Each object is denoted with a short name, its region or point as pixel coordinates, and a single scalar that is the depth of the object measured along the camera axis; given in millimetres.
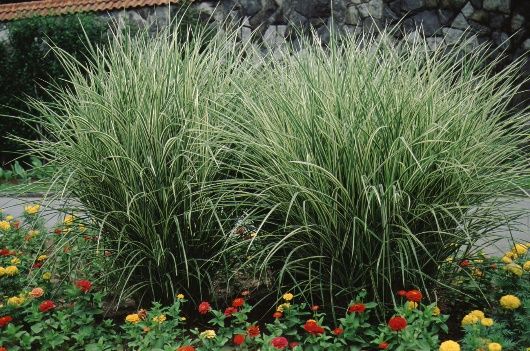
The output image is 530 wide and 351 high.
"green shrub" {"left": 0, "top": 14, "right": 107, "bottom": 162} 9906
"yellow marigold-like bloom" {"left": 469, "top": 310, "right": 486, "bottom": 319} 2604
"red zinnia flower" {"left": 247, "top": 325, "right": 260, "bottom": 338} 2619
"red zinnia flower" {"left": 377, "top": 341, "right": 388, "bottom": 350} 2501
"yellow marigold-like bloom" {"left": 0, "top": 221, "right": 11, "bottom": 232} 4121
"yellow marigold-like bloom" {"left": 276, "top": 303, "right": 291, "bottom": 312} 2812
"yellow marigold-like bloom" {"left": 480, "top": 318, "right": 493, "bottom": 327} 2424
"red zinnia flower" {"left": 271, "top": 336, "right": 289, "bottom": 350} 2451
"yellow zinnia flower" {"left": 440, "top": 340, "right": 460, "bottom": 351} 2232
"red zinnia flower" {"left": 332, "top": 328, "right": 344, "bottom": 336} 2571
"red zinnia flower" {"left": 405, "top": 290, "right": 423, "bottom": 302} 2630
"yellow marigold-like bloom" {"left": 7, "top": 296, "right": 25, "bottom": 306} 3125
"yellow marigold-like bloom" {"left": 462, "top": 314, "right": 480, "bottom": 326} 2564
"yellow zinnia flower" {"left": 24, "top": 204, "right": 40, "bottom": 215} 4148
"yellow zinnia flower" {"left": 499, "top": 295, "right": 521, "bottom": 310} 2754
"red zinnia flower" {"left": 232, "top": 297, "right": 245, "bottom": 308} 2793
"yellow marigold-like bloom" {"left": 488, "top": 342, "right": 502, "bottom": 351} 2215
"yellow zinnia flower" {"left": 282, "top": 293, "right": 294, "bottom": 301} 2750
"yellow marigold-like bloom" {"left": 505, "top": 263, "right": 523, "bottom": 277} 3039
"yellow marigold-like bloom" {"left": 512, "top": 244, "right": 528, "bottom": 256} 3295
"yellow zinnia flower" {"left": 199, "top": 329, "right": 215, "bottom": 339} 2662
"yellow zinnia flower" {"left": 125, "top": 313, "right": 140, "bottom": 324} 2767
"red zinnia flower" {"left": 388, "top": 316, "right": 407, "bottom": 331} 2445
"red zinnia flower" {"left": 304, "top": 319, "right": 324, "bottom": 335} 2523
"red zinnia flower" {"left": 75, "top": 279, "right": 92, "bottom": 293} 3088
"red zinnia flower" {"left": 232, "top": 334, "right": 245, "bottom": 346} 2571
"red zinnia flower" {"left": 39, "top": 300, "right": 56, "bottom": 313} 2957
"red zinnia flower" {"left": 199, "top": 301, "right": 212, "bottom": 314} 2797
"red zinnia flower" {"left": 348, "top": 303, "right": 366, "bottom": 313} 2629
